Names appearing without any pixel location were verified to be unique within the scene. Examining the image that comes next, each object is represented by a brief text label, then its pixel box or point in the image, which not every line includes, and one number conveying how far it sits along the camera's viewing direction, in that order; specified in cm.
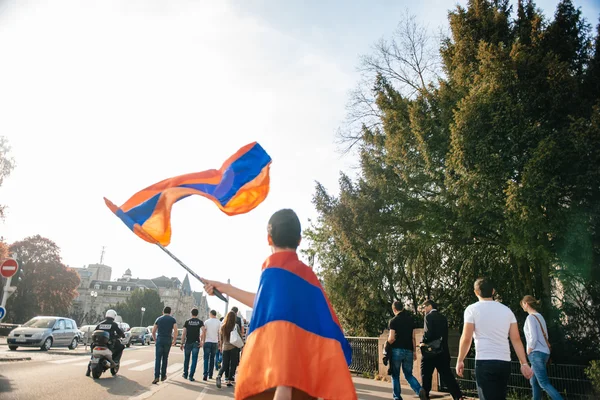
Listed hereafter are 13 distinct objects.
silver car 1898
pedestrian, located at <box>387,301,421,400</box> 847
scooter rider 1151
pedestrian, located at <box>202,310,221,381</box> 1195
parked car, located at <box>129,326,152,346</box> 3647
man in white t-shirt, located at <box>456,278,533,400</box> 500
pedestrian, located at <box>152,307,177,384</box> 1059
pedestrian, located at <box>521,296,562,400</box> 715
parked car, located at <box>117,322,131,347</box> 3018
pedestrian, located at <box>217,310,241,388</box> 1093
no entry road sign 1450
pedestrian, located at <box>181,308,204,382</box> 1171
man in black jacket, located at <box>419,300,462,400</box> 790
